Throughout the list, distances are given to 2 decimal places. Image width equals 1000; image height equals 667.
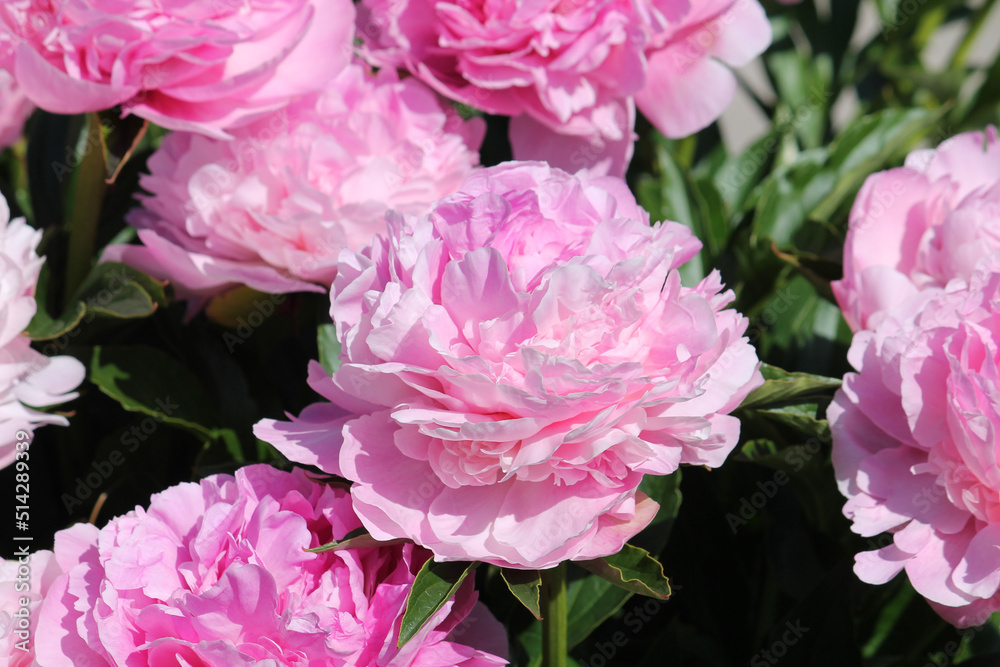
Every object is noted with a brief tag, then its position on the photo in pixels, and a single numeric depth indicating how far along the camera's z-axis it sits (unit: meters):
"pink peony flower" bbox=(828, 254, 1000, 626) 0.97
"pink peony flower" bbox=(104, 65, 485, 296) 1.05
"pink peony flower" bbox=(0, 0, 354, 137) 1.02
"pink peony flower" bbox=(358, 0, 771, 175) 1.07
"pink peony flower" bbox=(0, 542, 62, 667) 0.97
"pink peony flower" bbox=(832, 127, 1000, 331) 1.02
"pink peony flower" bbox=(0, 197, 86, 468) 1.01
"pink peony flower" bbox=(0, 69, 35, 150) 1.18
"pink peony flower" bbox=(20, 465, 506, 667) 0.94
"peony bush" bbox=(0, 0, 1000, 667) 0.94
